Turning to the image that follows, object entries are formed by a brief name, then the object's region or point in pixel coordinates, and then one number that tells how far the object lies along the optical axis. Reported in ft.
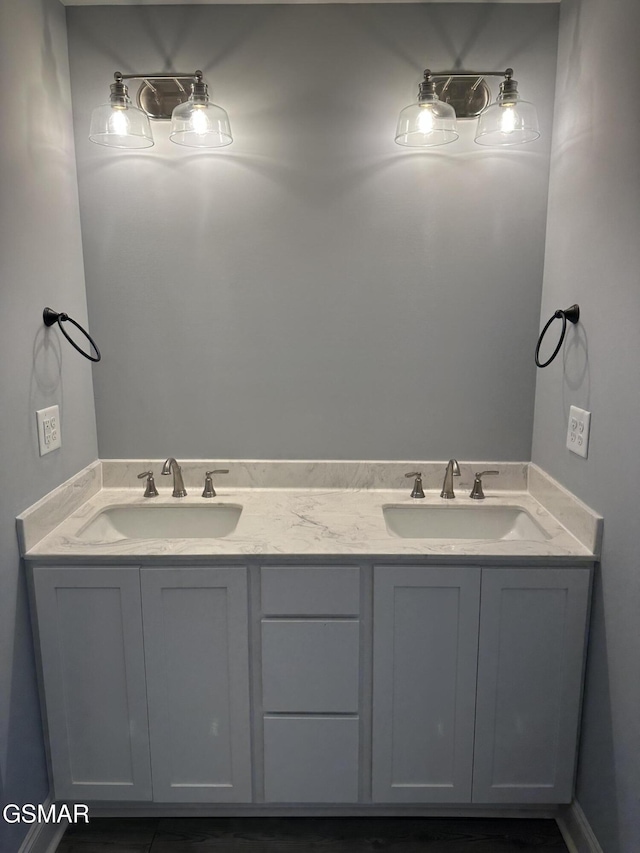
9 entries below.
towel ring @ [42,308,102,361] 5.69
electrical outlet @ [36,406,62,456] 5.60
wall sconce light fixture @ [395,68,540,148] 5.72
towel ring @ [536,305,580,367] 5.61
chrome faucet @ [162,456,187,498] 6.71
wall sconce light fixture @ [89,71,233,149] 5.75
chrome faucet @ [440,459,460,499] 6.68
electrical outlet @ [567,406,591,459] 5.41
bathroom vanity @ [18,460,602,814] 5.31
